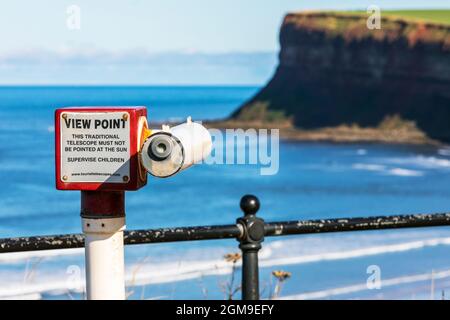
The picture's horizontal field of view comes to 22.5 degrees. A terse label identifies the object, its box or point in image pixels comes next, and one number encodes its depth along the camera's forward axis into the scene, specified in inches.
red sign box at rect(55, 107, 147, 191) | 125.7
